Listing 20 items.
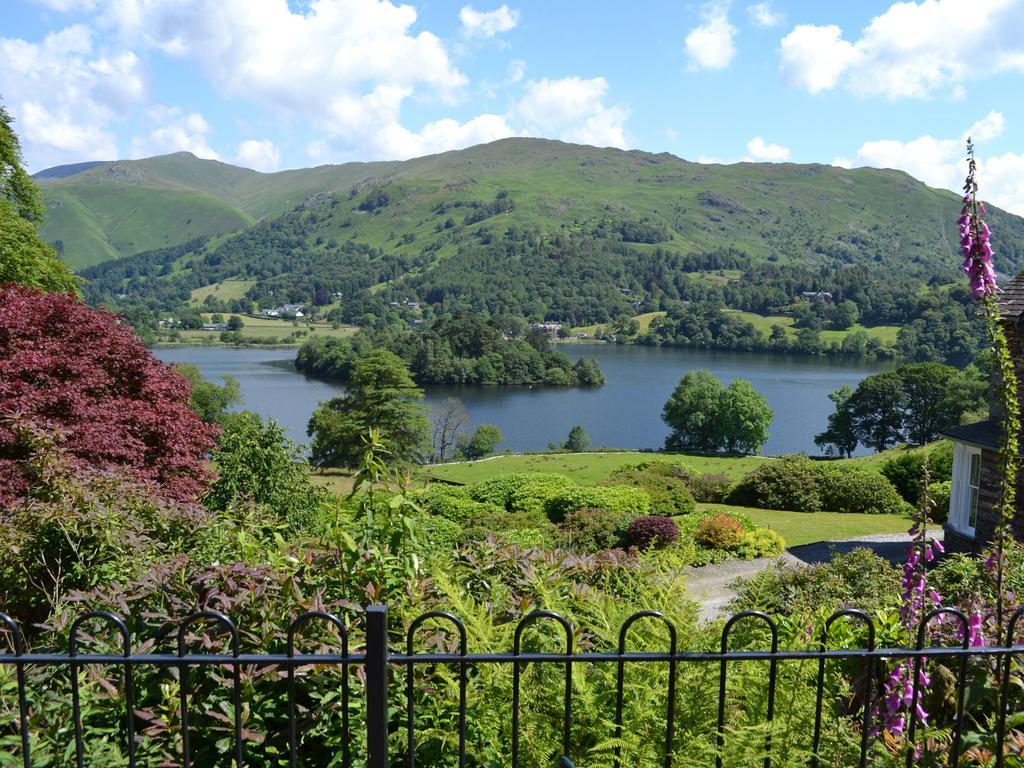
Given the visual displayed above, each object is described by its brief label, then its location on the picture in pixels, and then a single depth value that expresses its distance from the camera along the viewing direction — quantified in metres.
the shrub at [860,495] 25.08
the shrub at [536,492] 21.28
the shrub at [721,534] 16.94
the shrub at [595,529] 16.39
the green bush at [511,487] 22.38
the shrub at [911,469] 26.05
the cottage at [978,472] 12.47
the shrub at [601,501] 19.96
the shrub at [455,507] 20.12
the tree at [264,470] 11.30
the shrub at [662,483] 20.98
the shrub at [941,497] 21.87
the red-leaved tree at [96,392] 9.77
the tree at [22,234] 17.59
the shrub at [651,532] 16.02
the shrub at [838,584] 6.94
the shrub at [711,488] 28.22
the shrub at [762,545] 16.81
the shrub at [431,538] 4.36
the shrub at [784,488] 25.23
